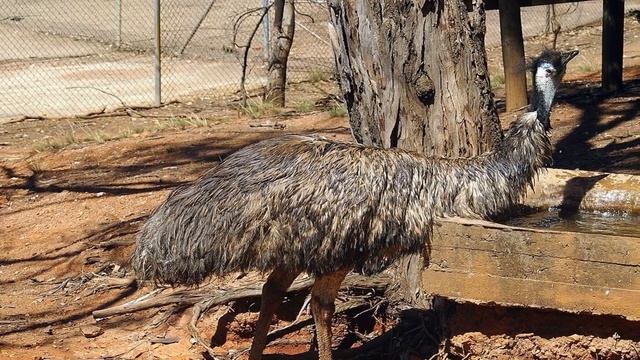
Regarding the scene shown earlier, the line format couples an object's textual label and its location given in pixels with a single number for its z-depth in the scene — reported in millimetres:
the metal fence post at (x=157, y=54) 12234
